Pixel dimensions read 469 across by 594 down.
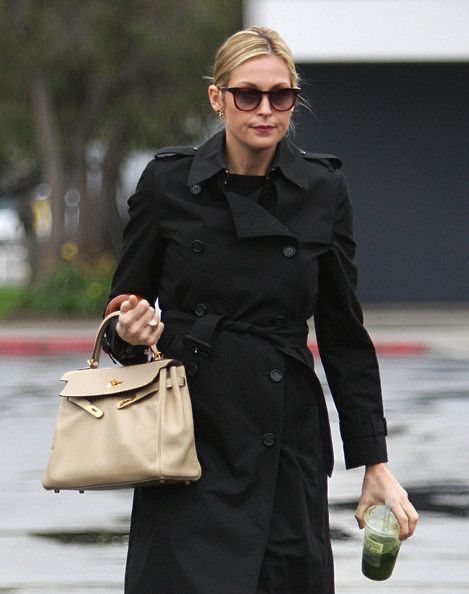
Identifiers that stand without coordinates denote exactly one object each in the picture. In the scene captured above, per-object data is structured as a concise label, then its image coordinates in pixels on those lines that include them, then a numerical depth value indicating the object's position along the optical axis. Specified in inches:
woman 276.4
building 1834.4
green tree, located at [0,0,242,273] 2036.2
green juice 287.9
